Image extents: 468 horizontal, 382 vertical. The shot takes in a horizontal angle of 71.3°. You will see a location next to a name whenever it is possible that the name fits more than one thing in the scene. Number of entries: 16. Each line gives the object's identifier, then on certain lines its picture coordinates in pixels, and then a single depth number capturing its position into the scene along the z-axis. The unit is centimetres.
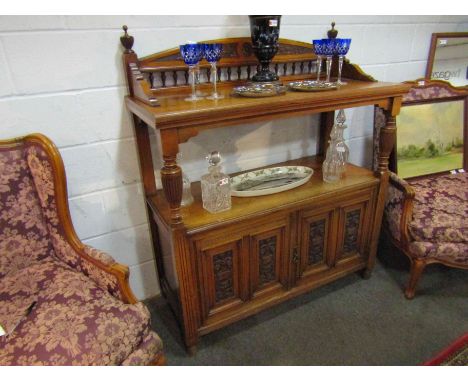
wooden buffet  111
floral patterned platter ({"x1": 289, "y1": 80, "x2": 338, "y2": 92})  130
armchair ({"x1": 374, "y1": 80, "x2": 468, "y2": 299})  152
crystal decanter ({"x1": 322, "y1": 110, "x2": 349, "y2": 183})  152
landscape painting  183
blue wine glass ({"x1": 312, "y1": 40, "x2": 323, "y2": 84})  133
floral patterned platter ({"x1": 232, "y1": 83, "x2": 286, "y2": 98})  119
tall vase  124
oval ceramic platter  140
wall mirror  195
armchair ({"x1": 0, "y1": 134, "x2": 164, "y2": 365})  92
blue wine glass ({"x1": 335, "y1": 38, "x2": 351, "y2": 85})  132
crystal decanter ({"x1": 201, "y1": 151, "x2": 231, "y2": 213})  127
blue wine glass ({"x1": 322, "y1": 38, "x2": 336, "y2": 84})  132
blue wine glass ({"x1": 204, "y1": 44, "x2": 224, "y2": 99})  115
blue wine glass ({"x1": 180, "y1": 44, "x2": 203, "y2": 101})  110
